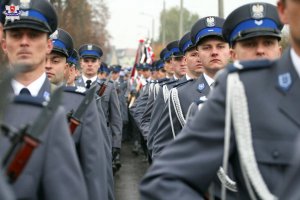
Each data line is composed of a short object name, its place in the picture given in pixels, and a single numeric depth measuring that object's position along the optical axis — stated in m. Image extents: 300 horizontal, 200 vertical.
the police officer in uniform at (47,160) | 2.56
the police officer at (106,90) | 9.04
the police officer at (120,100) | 11.24
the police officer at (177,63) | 9.48
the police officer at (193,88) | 5.31
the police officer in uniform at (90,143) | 3.69
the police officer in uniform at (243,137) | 2.29
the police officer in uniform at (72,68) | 6.96
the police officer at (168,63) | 11.97
